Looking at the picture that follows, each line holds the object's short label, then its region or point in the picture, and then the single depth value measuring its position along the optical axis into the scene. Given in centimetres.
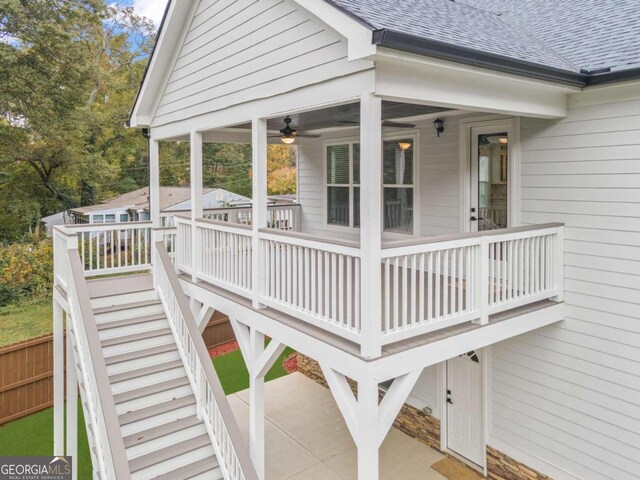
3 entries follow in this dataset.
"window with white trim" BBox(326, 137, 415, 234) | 834
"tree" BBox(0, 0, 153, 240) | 1745
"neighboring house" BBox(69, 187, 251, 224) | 2384
